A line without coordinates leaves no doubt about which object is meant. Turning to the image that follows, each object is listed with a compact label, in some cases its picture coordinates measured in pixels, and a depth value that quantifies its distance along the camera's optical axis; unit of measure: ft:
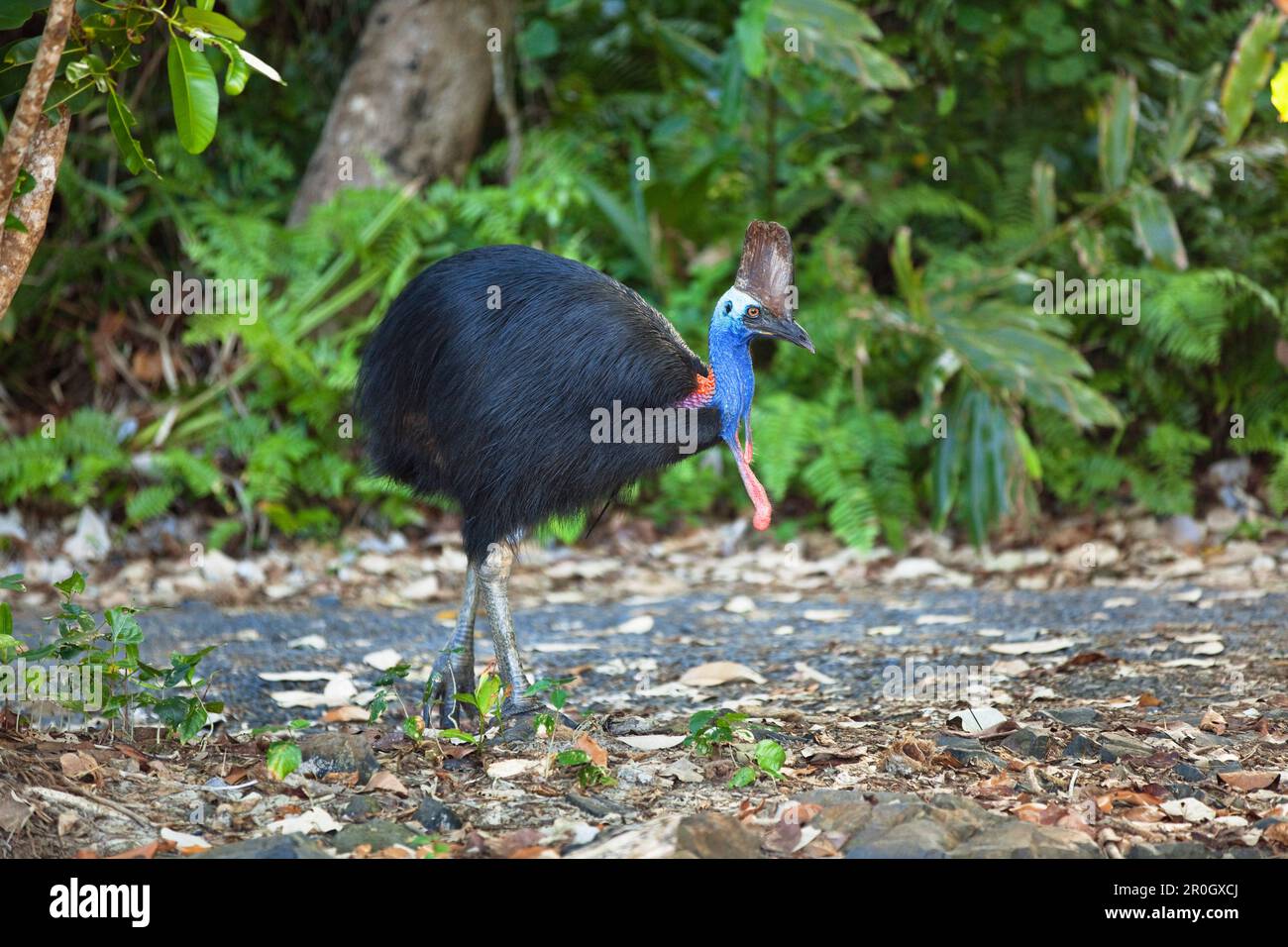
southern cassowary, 12.99
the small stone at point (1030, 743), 11.86
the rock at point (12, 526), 21.63
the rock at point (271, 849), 9.59
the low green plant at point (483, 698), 11.38
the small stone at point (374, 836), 10.02
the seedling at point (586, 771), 11.23
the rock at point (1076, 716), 12.73
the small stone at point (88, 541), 21.53
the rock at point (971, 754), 11.64
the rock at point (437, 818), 10.53
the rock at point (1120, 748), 11.68
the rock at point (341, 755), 11.78
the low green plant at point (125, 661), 11.59
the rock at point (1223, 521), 22.09
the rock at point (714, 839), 9.46
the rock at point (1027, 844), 9.51
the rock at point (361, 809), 10.69
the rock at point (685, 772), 11.51
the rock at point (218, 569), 21.01
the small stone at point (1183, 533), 21.83
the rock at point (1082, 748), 11.76
